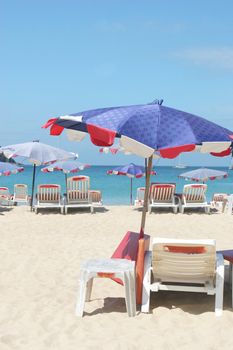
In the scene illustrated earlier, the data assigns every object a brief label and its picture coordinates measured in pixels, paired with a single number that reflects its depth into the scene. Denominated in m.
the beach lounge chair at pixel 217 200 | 16.50
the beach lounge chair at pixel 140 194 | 16.68
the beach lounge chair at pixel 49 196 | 12.12
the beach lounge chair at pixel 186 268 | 3.97
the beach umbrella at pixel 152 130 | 3.64
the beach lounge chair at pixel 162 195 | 12.38
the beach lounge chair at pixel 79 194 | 12.34
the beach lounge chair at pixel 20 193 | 17.14
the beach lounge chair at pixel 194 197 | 12.41
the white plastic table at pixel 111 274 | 3.88
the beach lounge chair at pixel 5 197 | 16.78
